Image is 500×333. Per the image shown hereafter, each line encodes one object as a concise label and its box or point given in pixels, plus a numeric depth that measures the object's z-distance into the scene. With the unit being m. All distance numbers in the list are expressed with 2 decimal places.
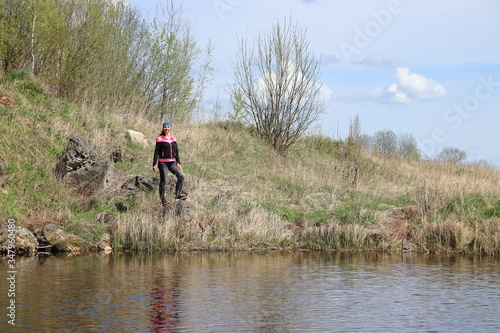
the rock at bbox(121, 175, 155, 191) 19.56
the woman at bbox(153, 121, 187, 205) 17.55
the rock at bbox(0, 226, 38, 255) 15.86
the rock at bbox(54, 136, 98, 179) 20.55
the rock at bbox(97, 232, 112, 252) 16.78
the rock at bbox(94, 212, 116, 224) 17.94
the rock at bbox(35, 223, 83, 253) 16.41
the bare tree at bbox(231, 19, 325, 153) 33.12
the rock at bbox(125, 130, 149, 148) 24.79
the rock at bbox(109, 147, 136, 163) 22.75
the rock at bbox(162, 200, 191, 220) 17.30
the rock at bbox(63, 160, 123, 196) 19.75
